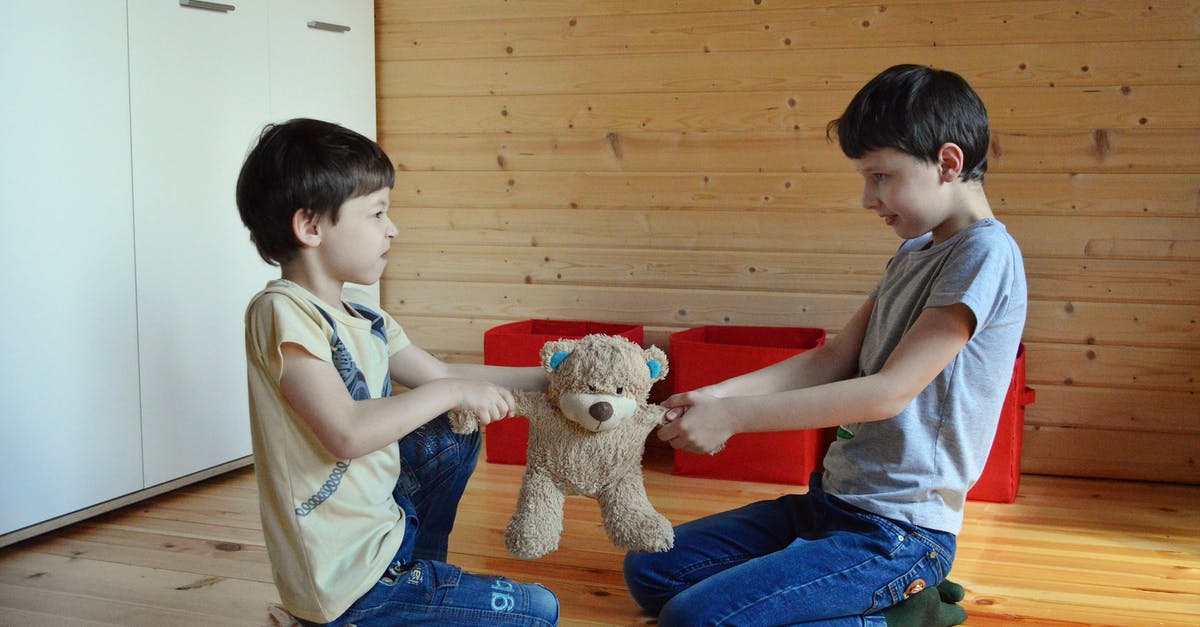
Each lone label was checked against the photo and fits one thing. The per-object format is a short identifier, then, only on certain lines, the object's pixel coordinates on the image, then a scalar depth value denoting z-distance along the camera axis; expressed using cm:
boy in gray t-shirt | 130
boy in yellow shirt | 117
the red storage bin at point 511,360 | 239
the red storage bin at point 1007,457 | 218
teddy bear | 134
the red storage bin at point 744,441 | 227
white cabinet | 180
